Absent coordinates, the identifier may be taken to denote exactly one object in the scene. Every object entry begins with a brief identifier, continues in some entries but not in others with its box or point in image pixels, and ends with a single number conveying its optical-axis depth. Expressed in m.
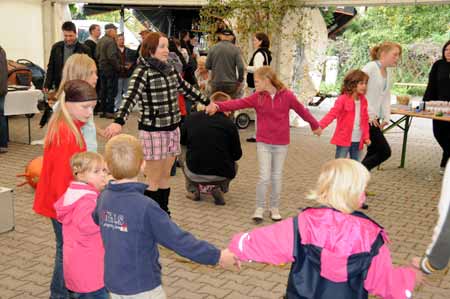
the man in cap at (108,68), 11.15
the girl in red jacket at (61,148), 2.84
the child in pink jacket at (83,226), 2.66
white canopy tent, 11.57
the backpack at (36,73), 11.22
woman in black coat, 7.34
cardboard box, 4.67
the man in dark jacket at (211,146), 5.47
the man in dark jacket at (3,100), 7.55
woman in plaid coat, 4.47
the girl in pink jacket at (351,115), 5.46
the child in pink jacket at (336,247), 2.11
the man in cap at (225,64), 8.56
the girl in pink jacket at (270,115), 4.79
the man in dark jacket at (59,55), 7.91
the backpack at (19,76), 9.48
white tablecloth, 7.97
